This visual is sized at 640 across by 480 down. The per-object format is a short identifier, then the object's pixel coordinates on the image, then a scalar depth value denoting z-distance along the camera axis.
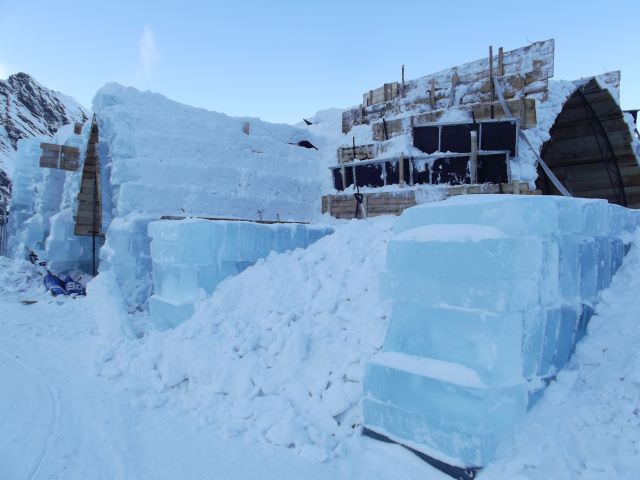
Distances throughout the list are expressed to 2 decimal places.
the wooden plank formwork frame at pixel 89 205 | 9.59
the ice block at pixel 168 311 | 5.24
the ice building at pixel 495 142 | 9.75
